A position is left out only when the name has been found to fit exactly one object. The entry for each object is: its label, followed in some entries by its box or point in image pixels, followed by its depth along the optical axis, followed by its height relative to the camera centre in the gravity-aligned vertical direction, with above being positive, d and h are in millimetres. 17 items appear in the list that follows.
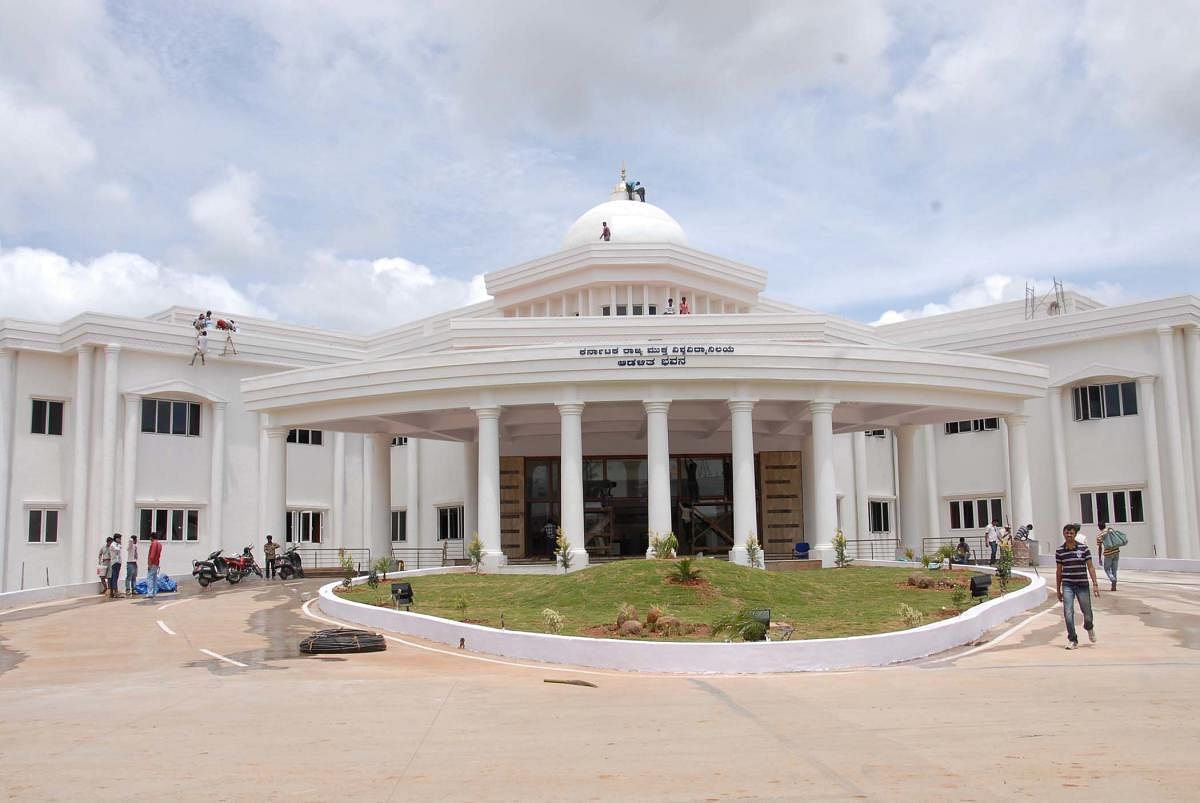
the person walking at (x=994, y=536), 29812 -696
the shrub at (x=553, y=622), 16641 -1591
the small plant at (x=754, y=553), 26984 -924
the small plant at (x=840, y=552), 28188 -987
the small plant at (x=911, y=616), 16756 -1643
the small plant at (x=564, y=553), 27672 -857
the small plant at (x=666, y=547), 23312 -660
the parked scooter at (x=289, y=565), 32281 -1203
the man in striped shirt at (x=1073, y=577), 15258 -956
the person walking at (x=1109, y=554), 22312 -931
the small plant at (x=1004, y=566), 22722 -1179
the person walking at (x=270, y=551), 31281 -741
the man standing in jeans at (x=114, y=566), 26562 -923
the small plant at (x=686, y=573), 19969 -1046
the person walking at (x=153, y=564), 26328 -891
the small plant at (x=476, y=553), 28250 -825
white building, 28984 +3089
